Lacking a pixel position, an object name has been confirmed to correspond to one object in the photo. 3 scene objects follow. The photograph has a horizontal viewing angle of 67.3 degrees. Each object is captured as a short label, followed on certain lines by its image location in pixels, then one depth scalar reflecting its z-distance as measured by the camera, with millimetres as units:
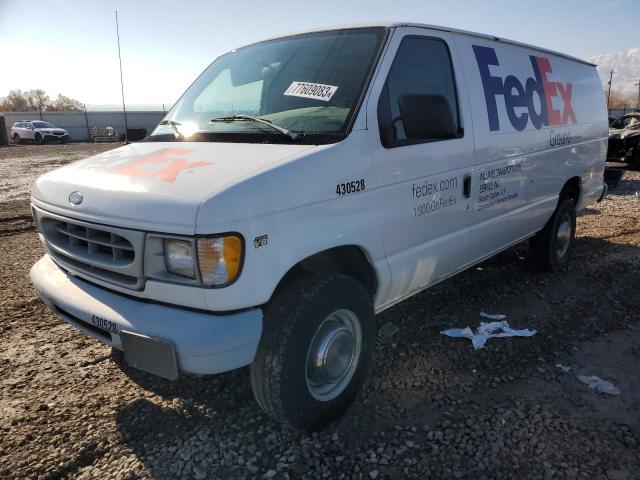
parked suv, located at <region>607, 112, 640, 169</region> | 13375
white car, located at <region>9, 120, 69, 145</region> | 30859
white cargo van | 2162
